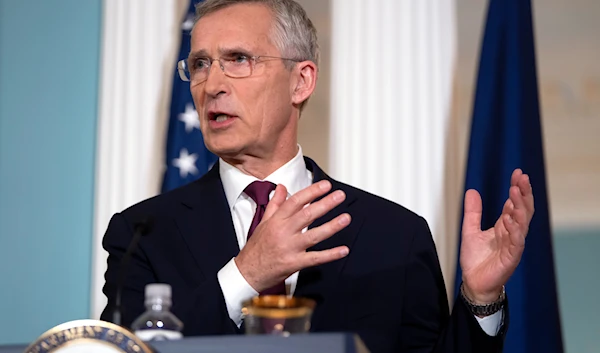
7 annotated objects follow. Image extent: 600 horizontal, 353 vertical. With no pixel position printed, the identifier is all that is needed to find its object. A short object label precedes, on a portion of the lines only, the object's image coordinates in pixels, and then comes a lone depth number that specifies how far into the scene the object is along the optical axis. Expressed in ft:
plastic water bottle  11.55
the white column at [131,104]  28.12
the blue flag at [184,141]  26.78
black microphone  11.28
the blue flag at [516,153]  23.20
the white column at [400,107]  26.35
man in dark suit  14.60
